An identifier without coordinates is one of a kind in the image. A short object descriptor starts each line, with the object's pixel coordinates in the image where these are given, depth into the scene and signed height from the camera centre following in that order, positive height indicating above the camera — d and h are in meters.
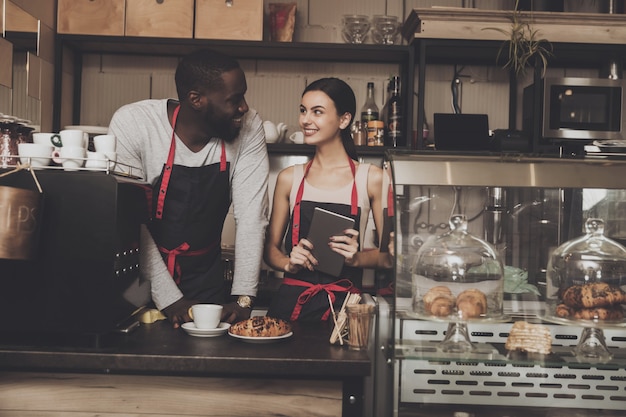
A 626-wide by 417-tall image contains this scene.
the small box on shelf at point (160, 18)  3.24 +0.92
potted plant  3.16 +0.85
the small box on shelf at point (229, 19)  3.24 +0.93
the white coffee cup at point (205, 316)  1.51 -0.26
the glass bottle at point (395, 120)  3.29 +0.46
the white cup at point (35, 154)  1.40 +0.10
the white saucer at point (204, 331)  1.49 -0.29
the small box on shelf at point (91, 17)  3.25 +0.92
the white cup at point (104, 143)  1.47 +0.13
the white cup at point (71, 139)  1.45 +0.14
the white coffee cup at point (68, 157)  1.41 +0.09
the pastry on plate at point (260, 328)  1.45 -0.27
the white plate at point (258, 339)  1.43 -0.29
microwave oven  3.18 +0.53
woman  2.32 +0.07
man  1.91 +0.13
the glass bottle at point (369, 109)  3.38 +0.55
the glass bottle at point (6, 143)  1.63 +0.14
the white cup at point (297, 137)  3.32 +0.36
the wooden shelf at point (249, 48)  3.26 +0.82
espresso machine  1.38 -0.13
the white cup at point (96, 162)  1.43 +0.09
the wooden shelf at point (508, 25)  3.16 +0.93
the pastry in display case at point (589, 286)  1.22 -0.13
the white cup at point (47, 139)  1.45 +0.13
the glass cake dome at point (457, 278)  1.24 -0.13
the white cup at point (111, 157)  1.45 +0.10
